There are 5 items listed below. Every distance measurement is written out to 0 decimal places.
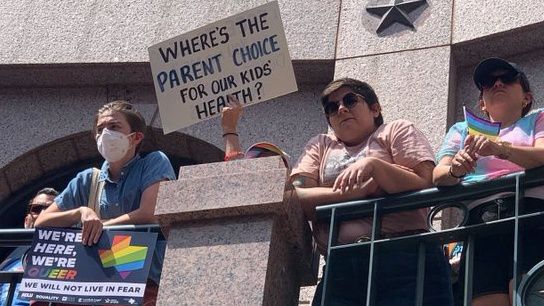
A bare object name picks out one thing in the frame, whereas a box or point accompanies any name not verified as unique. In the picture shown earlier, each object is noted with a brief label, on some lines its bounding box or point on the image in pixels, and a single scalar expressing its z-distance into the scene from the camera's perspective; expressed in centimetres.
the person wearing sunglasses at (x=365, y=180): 648
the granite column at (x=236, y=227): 635
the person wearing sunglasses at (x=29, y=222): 820
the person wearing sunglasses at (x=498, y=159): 634
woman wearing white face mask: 735
